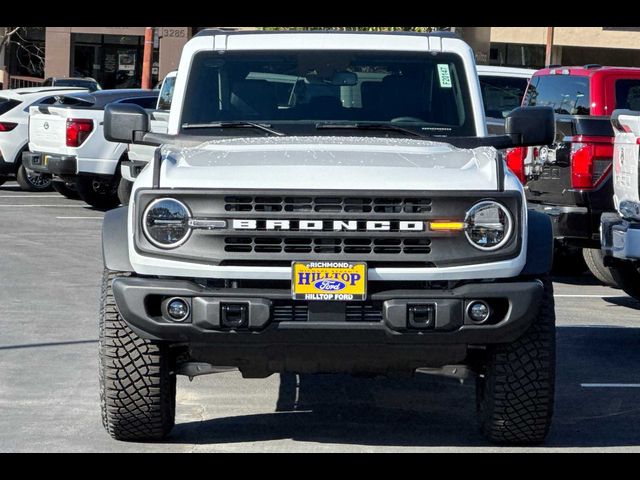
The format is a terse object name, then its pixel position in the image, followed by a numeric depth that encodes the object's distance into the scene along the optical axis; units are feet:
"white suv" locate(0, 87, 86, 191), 68.59
